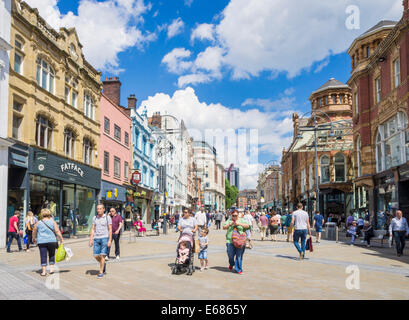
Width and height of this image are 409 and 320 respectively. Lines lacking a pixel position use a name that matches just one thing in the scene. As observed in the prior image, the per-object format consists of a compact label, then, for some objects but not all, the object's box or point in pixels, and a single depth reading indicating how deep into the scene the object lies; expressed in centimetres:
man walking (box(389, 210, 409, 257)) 1427
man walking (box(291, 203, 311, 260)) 1248
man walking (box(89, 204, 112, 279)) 913
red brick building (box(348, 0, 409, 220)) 2161
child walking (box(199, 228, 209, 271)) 1030
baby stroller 960
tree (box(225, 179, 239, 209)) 15579
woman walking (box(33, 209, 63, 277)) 925
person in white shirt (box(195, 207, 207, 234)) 1752
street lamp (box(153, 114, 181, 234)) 4392
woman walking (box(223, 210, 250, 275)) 978
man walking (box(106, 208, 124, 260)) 1272
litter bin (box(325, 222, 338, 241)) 2164
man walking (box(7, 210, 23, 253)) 1462
